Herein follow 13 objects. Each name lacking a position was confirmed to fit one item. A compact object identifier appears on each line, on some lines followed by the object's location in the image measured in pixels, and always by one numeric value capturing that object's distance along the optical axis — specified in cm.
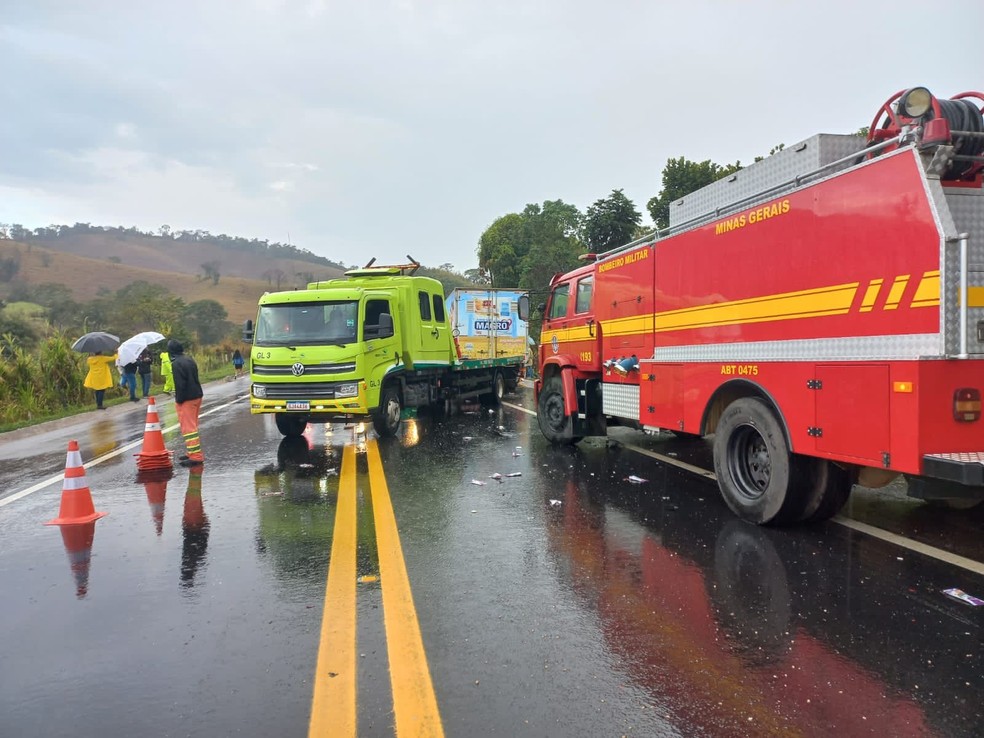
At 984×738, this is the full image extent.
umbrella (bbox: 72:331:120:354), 1734
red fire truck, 412
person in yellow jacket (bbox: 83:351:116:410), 1812
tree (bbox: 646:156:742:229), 3256
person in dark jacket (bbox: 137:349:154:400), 2102
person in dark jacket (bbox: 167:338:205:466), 903
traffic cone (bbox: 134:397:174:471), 863
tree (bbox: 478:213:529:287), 4722
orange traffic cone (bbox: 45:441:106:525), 609
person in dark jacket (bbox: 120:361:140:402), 2048
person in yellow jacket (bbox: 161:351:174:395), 1969
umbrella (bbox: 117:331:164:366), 2027
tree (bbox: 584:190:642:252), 3030
